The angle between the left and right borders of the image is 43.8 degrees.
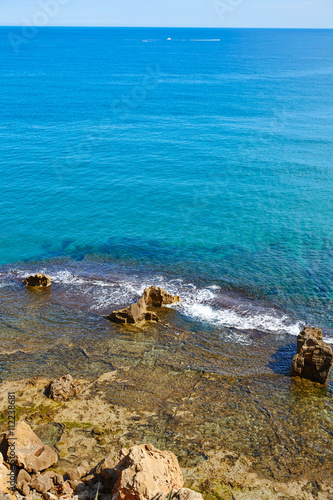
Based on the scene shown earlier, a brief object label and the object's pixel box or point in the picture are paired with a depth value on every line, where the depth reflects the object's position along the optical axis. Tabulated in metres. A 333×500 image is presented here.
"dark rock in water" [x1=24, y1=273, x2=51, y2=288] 38.88
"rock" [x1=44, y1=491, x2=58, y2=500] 17.00
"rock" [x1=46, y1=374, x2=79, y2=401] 24.41
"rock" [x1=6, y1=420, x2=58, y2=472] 18.73
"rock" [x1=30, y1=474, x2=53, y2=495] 17.59
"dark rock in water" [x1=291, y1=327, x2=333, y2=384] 27.19
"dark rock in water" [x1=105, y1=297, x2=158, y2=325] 33.20
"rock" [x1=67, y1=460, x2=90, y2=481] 18.39
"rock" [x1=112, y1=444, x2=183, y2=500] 15.52
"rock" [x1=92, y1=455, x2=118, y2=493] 17.56
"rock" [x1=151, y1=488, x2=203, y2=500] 14.88
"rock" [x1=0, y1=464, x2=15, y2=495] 16.89
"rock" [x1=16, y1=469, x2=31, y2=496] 17.61
